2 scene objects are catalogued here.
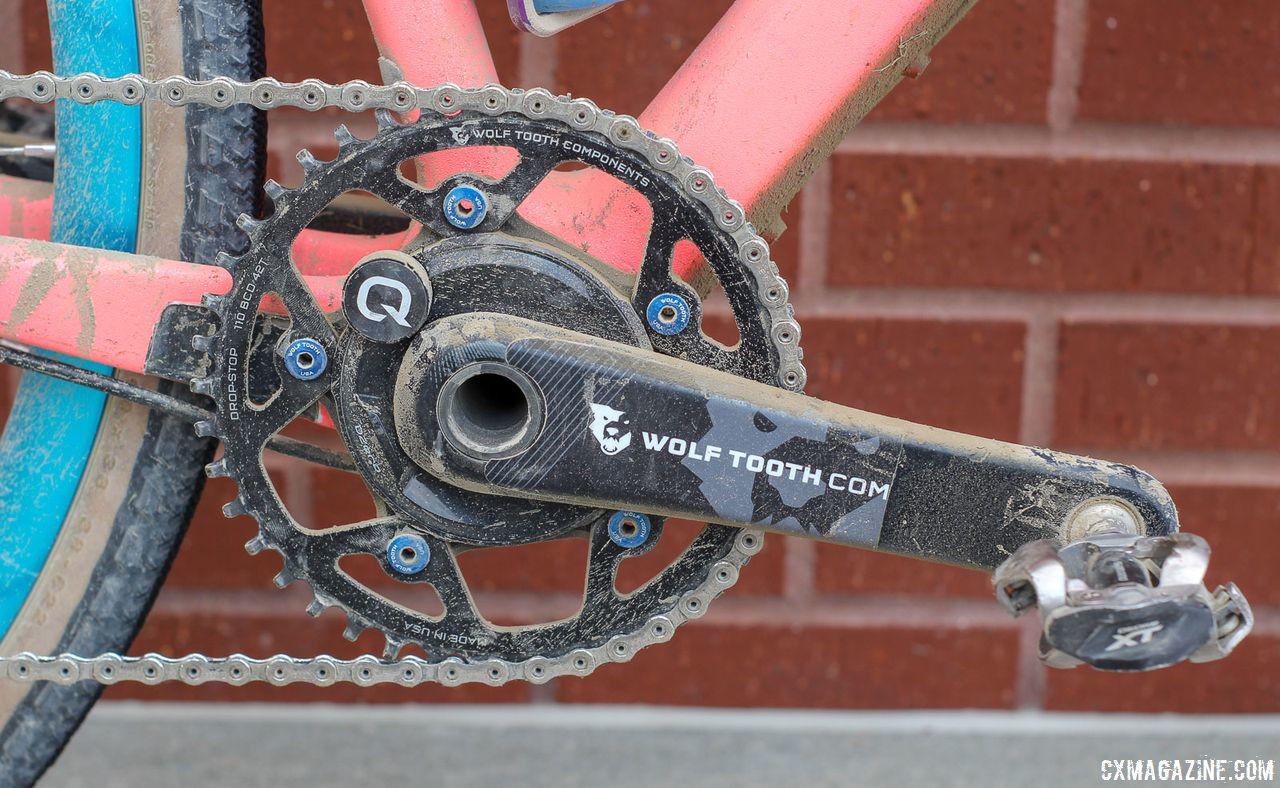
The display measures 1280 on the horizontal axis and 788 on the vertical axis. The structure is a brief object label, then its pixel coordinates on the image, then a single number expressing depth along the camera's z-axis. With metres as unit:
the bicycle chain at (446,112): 0.83
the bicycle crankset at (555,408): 0.83
